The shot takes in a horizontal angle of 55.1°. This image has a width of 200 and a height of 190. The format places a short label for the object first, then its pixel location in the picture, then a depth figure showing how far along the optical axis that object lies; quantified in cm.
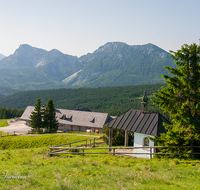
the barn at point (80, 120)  6034
